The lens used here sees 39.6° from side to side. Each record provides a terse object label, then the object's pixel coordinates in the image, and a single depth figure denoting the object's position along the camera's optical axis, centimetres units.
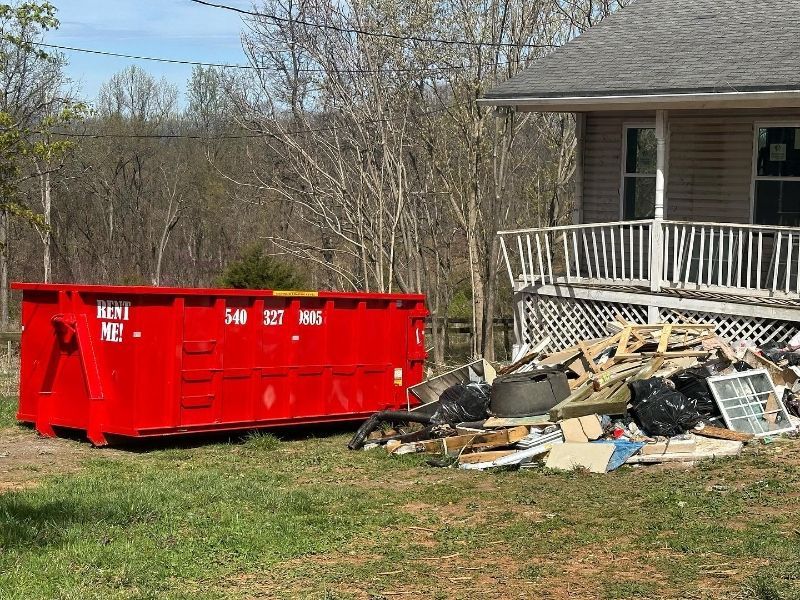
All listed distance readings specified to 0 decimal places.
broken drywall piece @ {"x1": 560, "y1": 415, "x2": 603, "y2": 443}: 1141
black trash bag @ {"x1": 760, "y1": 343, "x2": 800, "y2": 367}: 1343
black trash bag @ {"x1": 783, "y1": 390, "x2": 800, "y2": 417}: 1249
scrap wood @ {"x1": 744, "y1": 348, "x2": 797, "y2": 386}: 1280
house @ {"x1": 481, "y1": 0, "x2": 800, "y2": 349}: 1506
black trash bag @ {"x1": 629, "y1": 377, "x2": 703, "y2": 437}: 1161
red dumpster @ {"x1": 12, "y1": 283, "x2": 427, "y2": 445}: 1237
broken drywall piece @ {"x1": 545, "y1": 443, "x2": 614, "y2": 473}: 1070
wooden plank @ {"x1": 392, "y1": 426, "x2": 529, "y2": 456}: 1166
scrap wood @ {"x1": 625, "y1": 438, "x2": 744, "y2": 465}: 1084
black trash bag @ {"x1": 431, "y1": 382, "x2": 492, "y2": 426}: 1283
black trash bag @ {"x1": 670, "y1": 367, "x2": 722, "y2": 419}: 1216
